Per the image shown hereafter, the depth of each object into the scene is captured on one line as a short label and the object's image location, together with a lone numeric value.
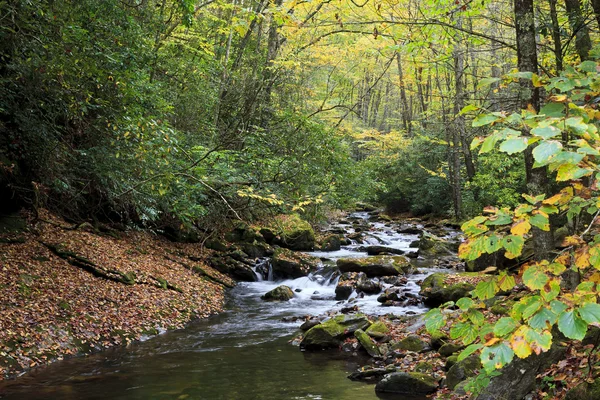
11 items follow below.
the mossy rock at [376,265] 13.40
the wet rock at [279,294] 12.41
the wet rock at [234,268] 14.25
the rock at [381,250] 17.12
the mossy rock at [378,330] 8.41
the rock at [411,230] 22.24
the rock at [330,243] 18.08
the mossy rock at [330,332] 8.38
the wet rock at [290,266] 14.41
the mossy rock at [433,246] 16.62
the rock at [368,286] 12.16
